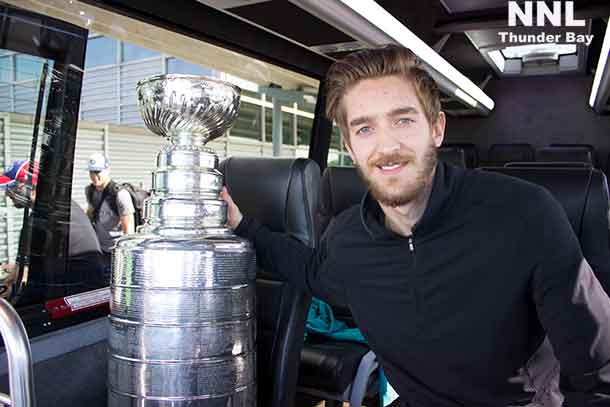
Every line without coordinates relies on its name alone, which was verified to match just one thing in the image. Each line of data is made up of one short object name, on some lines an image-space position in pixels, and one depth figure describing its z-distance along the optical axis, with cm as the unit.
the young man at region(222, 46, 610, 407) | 153
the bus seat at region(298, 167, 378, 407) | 251
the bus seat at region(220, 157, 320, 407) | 206
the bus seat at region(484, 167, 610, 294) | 249
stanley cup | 152
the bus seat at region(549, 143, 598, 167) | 872
